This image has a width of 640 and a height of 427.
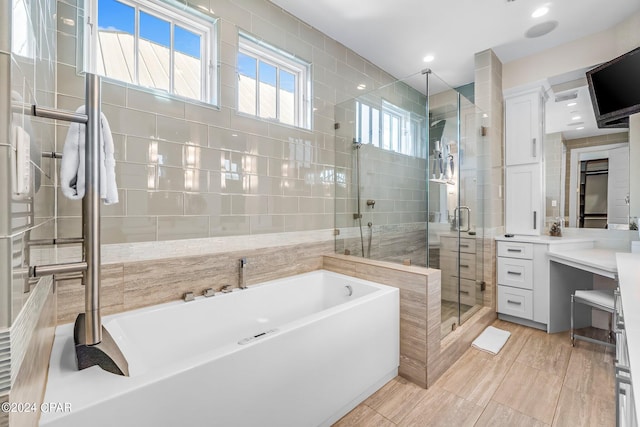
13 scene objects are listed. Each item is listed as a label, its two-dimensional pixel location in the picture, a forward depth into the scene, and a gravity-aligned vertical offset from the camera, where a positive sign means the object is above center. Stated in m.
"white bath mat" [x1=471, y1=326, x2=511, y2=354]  2.49 -1.20
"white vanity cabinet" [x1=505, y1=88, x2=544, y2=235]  3.14 +0.55
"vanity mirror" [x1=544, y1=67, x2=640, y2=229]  2.75 +0.50
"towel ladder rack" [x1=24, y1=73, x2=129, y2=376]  0.80 -0.02
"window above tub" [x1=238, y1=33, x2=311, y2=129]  2.35 +1.14
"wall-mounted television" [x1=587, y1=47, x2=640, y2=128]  2.21 +1.02
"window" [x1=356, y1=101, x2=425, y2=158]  2.97 +0.90
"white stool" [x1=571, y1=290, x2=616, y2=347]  2.20 -0.73
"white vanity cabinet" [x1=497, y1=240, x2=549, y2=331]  2.83 -0.75
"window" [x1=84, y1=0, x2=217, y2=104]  1.75 +1.11
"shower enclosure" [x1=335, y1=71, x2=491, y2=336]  2.59 +0.31
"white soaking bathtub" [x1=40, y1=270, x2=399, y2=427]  1.00 -0.72
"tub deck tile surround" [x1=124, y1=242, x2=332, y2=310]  1.75 -0.45
